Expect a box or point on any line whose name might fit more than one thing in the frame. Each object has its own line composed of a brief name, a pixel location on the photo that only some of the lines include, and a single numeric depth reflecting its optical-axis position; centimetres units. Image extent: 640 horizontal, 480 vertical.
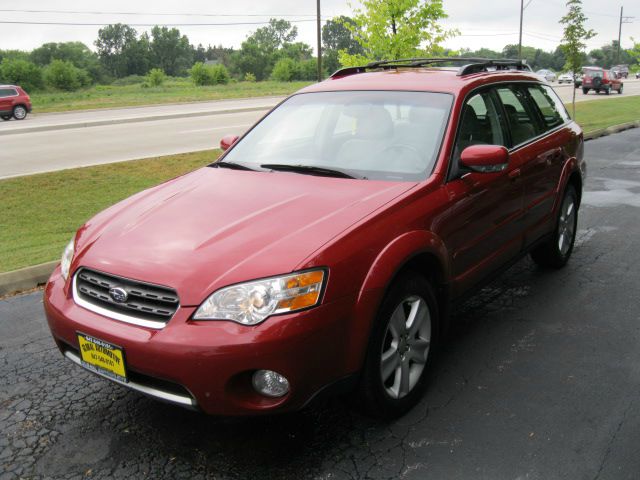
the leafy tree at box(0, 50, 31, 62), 9141
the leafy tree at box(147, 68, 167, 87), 6291
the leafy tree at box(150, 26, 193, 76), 11688
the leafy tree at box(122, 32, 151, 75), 10938
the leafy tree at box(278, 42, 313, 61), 10956
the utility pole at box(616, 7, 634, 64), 9175
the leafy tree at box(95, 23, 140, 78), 11338
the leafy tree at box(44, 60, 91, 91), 5644
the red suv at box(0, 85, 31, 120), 2744
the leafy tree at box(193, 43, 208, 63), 13623
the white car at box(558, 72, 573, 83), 5920
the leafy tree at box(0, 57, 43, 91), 5391
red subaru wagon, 255
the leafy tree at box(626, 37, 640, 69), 2880
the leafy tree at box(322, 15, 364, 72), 12422
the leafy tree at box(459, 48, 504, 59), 8666
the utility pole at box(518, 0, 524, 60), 5241
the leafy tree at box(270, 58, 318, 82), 7549
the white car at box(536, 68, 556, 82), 6475
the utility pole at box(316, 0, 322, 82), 3098
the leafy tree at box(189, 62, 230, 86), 6406
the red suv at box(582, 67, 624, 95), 3822
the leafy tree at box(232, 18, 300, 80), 10144
